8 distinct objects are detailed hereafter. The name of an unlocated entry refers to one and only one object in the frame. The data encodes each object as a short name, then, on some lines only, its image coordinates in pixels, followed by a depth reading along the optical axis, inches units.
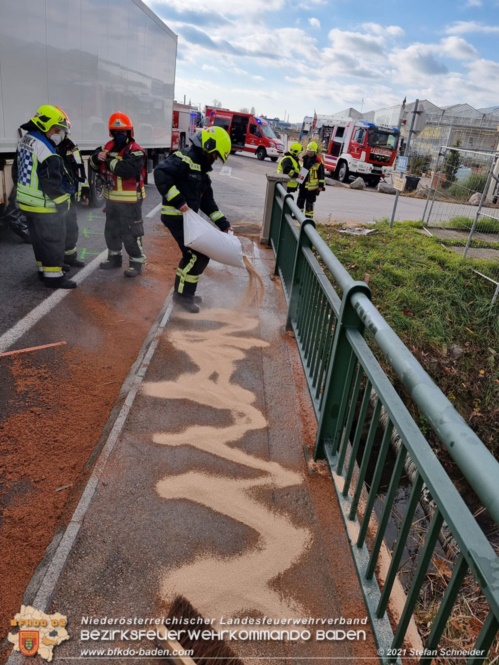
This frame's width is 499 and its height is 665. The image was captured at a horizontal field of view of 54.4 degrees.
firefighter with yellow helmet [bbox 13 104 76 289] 197.0
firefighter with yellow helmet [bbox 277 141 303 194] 377.7
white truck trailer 241.0
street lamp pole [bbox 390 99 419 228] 446.9
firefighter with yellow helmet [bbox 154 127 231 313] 178.9
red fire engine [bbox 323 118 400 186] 884.6
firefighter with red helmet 220.1
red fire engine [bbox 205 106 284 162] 1172.5
